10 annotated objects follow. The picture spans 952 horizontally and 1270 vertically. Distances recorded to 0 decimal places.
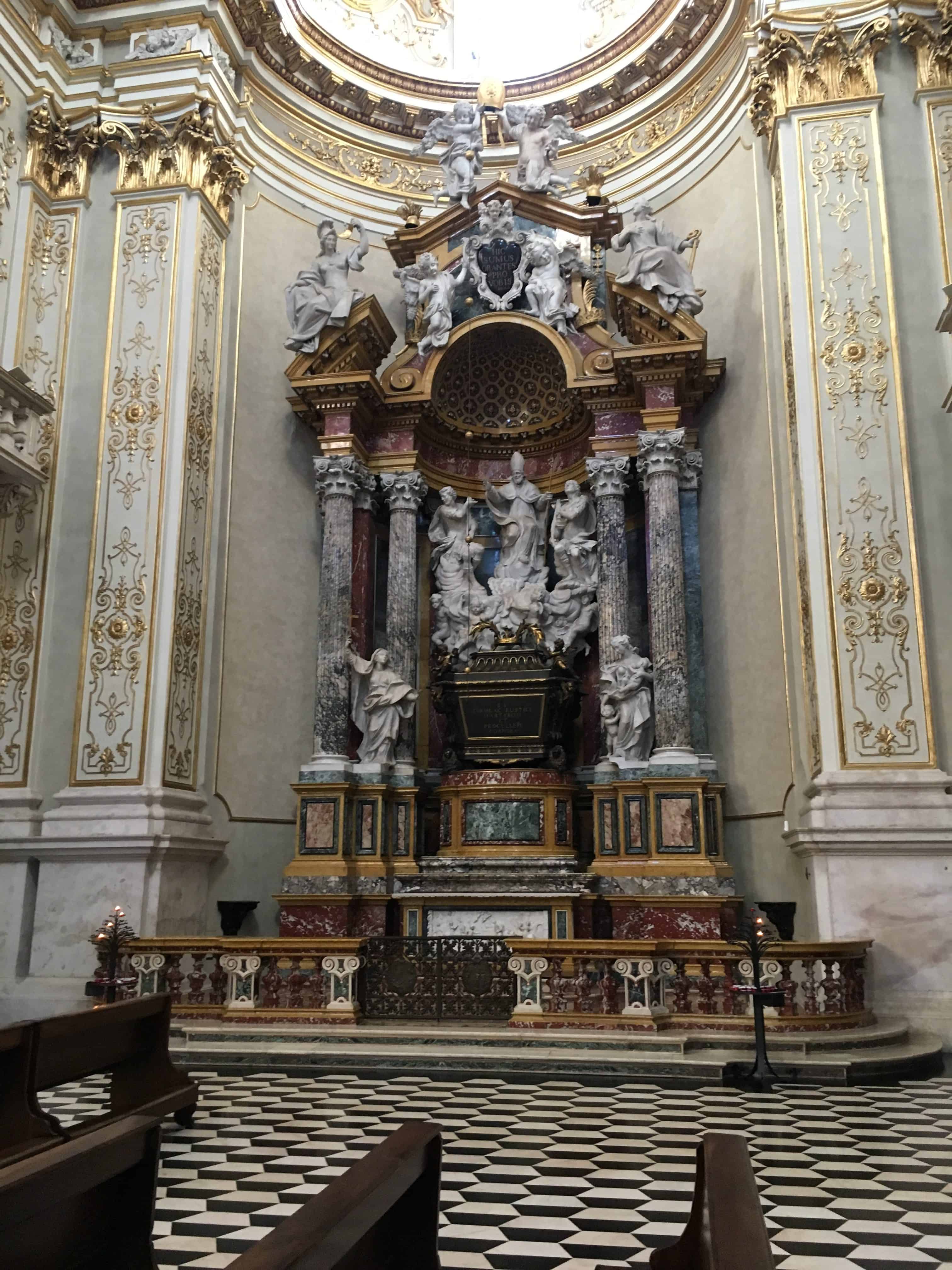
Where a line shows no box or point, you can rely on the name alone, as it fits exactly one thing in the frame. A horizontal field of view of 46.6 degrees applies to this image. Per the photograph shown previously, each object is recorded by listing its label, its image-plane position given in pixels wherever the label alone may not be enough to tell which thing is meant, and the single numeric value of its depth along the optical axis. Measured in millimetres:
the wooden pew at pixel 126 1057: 4715
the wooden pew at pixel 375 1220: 1633
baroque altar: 10844
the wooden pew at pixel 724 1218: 1641
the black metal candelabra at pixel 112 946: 7645
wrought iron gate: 8117
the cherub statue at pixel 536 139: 13414
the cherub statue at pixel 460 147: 13383
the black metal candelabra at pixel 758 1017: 6797
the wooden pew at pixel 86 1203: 1915
